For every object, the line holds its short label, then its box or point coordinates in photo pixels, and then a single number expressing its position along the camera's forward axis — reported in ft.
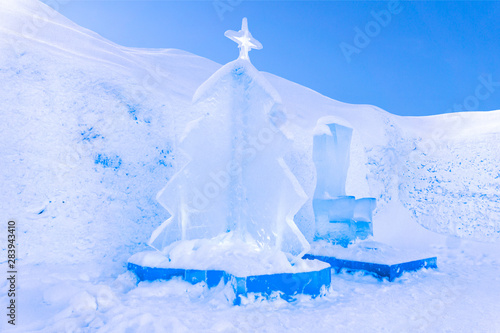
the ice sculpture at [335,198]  30.96
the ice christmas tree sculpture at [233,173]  22.35
